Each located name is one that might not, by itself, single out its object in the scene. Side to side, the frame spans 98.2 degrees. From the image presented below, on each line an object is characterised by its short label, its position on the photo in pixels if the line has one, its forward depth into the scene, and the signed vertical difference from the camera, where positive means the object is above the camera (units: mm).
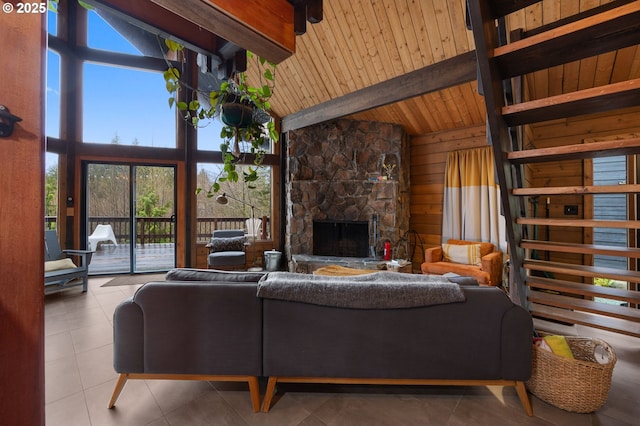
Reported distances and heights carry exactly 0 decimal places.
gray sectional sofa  1508 -661
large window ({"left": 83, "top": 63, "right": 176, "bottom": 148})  4676 +1876
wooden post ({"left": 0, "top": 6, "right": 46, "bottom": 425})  648 -17
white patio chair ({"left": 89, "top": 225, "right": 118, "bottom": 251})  4758 -374
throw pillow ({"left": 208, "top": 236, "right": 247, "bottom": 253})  4637 -511
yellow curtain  4273 +222
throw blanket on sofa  1506 -438
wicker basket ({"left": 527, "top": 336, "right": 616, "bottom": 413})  1532 -953
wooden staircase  1128 +499
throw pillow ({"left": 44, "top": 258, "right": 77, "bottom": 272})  3514 -657
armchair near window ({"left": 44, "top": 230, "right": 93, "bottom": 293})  3430 -692
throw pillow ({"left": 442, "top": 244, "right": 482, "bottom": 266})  4027 -608
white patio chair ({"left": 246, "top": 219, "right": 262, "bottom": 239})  5570 -267
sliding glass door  4754 -47
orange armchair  3645 -744
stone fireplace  4797 +618
